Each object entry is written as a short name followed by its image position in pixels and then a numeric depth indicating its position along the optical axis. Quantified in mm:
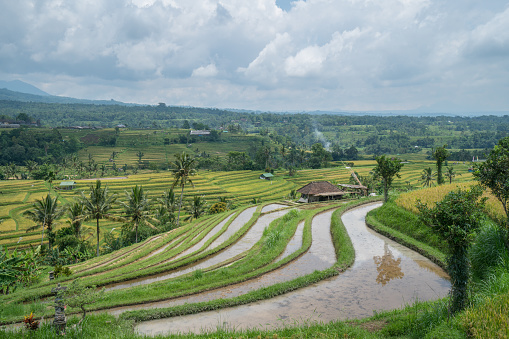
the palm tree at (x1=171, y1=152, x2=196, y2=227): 38656
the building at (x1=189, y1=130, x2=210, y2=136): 163550
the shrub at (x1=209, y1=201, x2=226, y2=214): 48188
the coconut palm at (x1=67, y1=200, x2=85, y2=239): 37531
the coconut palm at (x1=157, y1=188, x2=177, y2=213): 44166
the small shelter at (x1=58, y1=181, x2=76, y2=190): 73450
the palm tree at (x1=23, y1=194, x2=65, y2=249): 37469
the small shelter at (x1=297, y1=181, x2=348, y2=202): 48750
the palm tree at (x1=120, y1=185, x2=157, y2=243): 34656
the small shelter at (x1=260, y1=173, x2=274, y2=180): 87531
